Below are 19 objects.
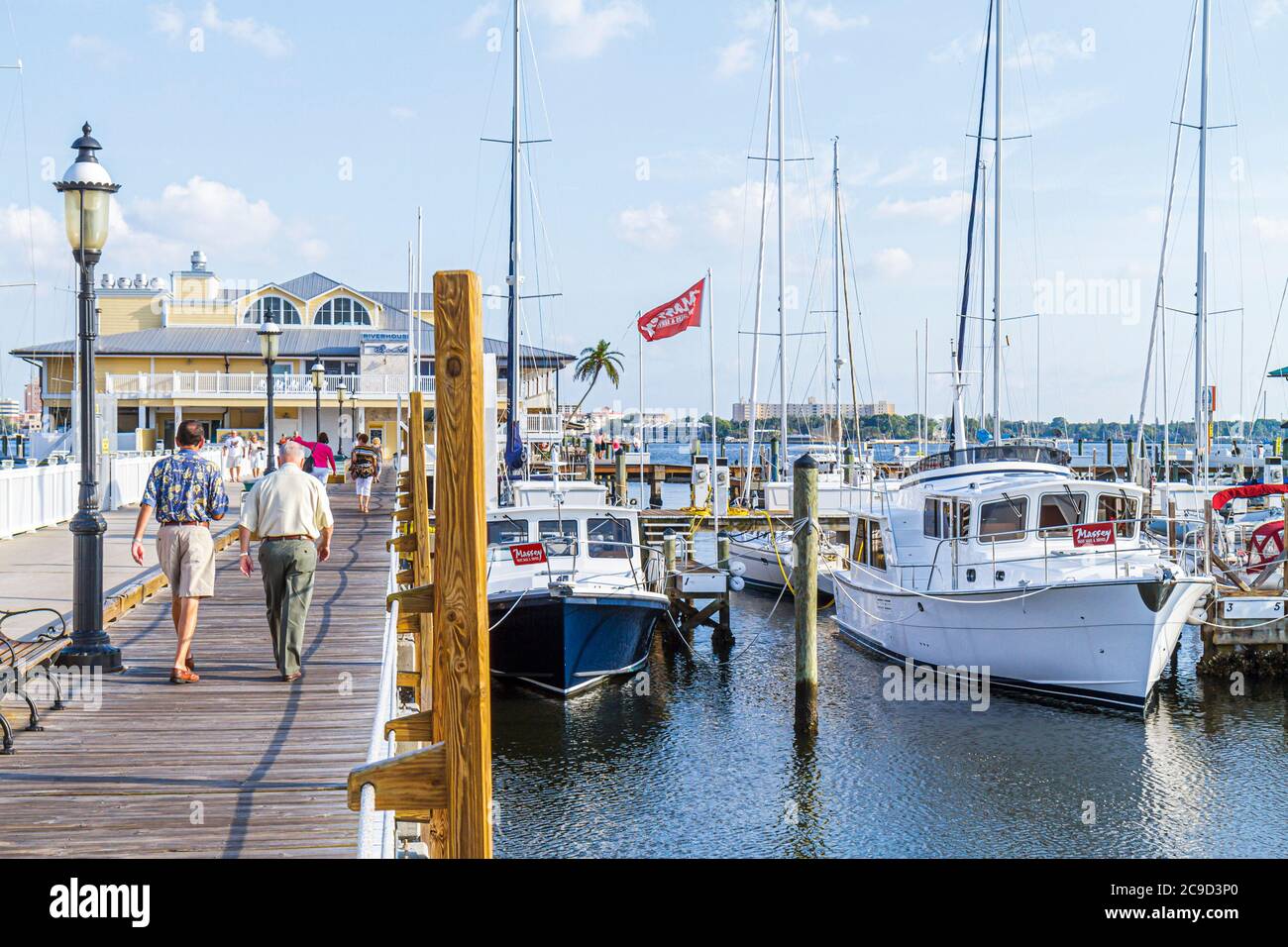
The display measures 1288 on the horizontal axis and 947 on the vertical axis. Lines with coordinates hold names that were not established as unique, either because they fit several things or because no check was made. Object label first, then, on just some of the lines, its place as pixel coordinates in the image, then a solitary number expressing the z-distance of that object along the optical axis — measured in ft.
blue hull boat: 61.26
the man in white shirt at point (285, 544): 31.50
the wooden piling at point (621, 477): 128.36
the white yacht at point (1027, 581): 58.65
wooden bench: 27.09
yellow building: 174.50
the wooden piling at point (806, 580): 60.34
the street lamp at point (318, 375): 113.50
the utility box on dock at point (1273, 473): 131.73
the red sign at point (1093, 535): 59.77
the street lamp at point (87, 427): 31.99
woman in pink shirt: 83.05
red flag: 97.86
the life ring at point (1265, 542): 72.07
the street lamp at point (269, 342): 83.25
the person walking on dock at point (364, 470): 87.51
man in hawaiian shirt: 31.32
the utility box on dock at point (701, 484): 128.56
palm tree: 283.79
